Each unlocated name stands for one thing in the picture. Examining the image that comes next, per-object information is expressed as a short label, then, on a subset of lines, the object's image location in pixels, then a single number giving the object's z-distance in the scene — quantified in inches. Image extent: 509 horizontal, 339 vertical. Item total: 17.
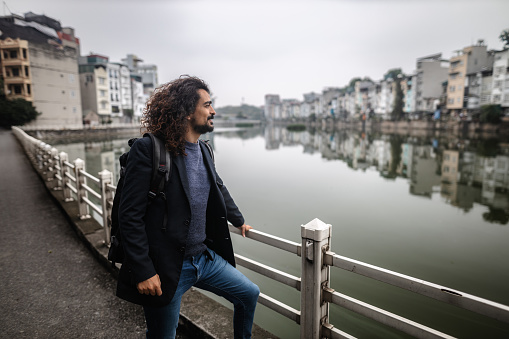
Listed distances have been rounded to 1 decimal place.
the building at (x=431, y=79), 2276.1
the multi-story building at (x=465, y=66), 1903.3
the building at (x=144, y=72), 3206.2
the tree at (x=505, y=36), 1726.1
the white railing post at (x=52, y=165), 352.8
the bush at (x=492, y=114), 1584.6
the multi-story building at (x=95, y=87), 2207.2
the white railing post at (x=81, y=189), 227.5
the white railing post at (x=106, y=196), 172.9
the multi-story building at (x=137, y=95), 2738.7
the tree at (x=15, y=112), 1582.2
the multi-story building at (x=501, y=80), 1630.2
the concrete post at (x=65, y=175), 282.6
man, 68.6
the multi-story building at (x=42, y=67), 1718.8
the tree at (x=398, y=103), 2436.0
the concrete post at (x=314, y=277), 90.6
